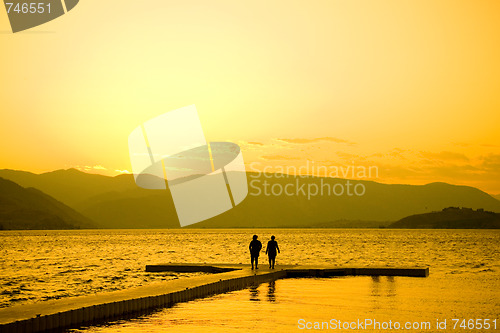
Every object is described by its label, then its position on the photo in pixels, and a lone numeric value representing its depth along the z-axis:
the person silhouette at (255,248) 36.16
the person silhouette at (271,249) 37.75
